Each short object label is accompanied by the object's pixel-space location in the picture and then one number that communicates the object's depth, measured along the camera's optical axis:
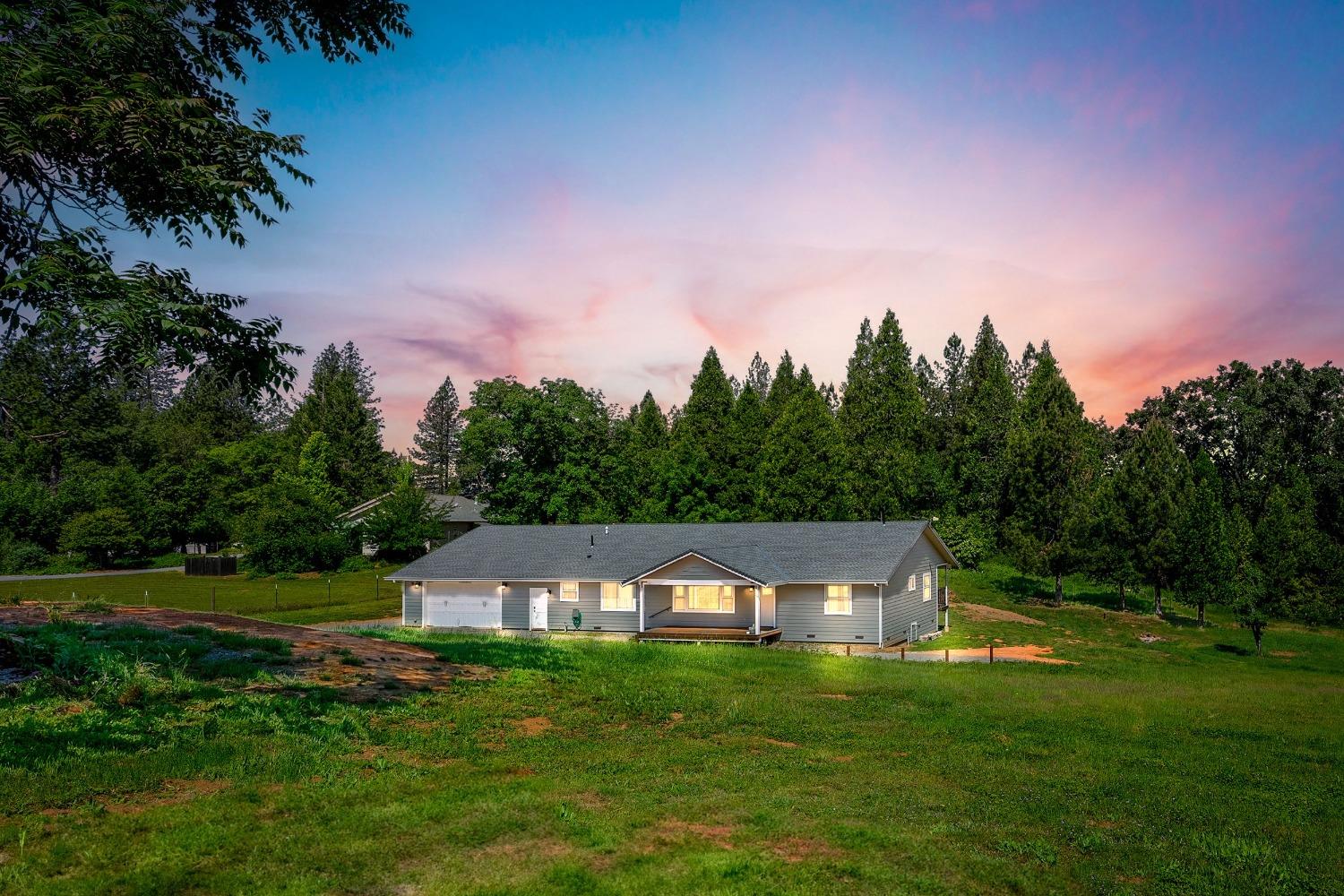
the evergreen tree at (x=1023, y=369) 75.88
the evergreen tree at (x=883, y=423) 59.78
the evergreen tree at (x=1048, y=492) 48.88
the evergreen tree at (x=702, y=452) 60.44
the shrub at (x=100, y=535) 66.06
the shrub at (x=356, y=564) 67.00
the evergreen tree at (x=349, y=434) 85.00
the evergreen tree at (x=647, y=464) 59.66
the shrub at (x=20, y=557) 63.19
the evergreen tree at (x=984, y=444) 61.12
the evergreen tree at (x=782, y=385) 71.41
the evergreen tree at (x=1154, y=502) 45.00
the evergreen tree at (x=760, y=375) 107.19
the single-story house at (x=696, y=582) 35.44
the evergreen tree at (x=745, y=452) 62.66
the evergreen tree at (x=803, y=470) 55.97
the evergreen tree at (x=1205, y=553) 42.59
